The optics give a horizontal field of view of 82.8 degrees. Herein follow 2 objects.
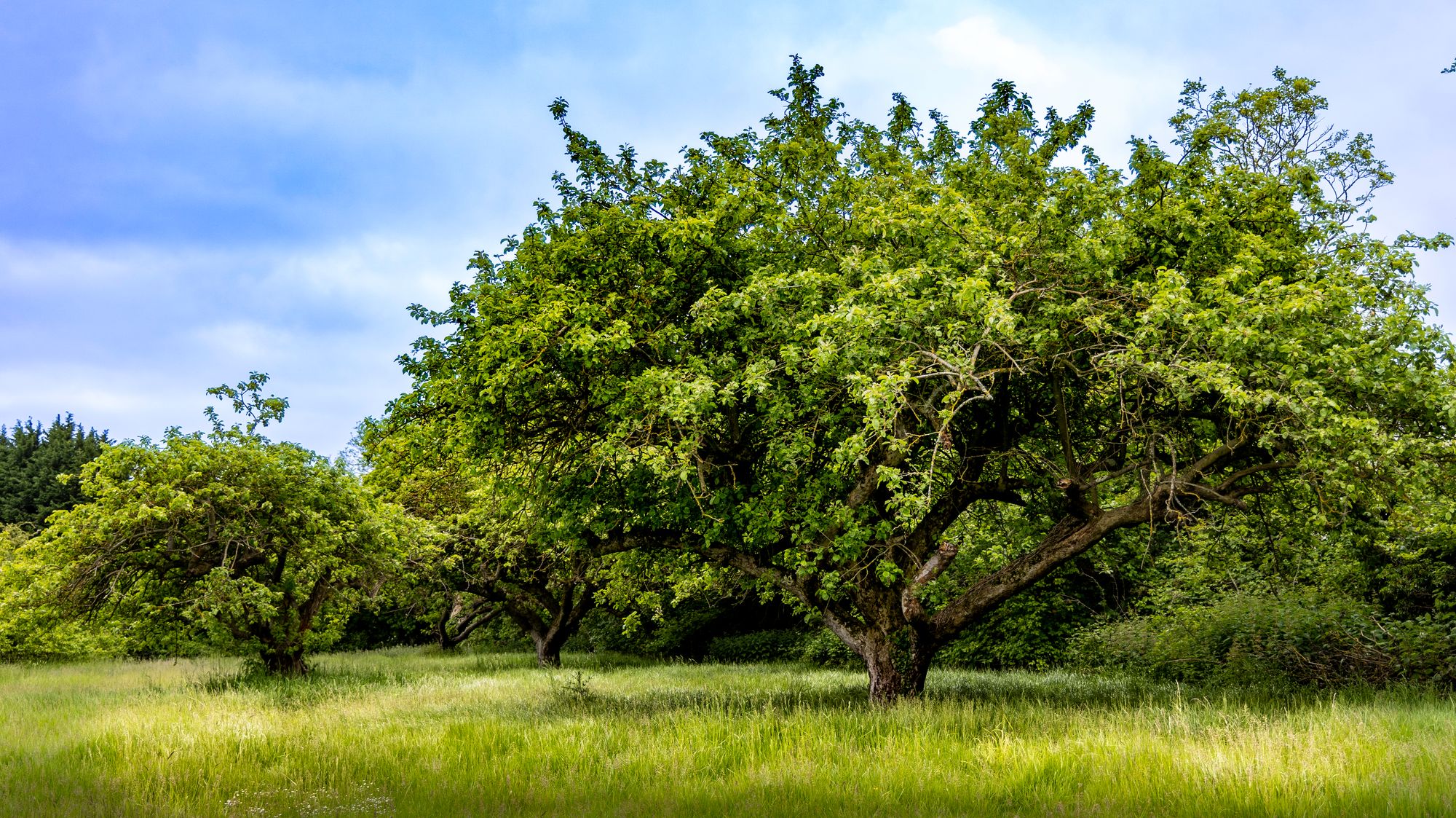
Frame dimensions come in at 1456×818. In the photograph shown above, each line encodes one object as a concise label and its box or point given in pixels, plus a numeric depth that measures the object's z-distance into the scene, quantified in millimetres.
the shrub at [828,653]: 26703
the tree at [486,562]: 23328
